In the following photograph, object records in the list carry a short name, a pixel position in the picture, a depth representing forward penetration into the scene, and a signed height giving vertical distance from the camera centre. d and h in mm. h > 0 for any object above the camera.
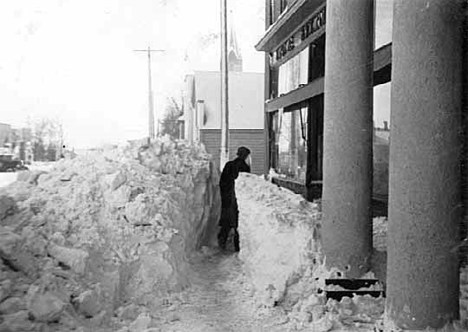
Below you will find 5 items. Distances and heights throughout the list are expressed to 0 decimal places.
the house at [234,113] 22656 +1544
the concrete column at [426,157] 3559 -122
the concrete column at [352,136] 5008 +66
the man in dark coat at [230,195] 7758 -905
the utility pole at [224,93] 15227 +1667
